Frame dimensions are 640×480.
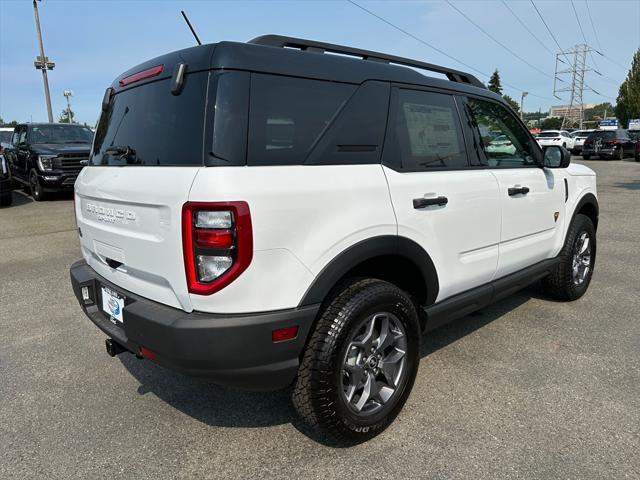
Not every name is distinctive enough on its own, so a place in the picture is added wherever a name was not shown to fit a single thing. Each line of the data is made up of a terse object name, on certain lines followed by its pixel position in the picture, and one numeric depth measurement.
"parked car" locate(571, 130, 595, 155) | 30.04
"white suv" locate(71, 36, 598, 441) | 1.96
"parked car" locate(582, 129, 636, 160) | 25.00
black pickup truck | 11.32
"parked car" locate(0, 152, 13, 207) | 10.65
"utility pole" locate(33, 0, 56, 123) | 21.68
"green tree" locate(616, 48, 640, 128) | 55.84
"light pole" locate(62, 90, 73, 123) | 39.18
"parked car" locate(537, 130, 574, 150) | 30.42
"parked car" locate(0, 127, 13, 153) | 19.59
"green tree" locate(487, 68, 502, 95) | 74.03
